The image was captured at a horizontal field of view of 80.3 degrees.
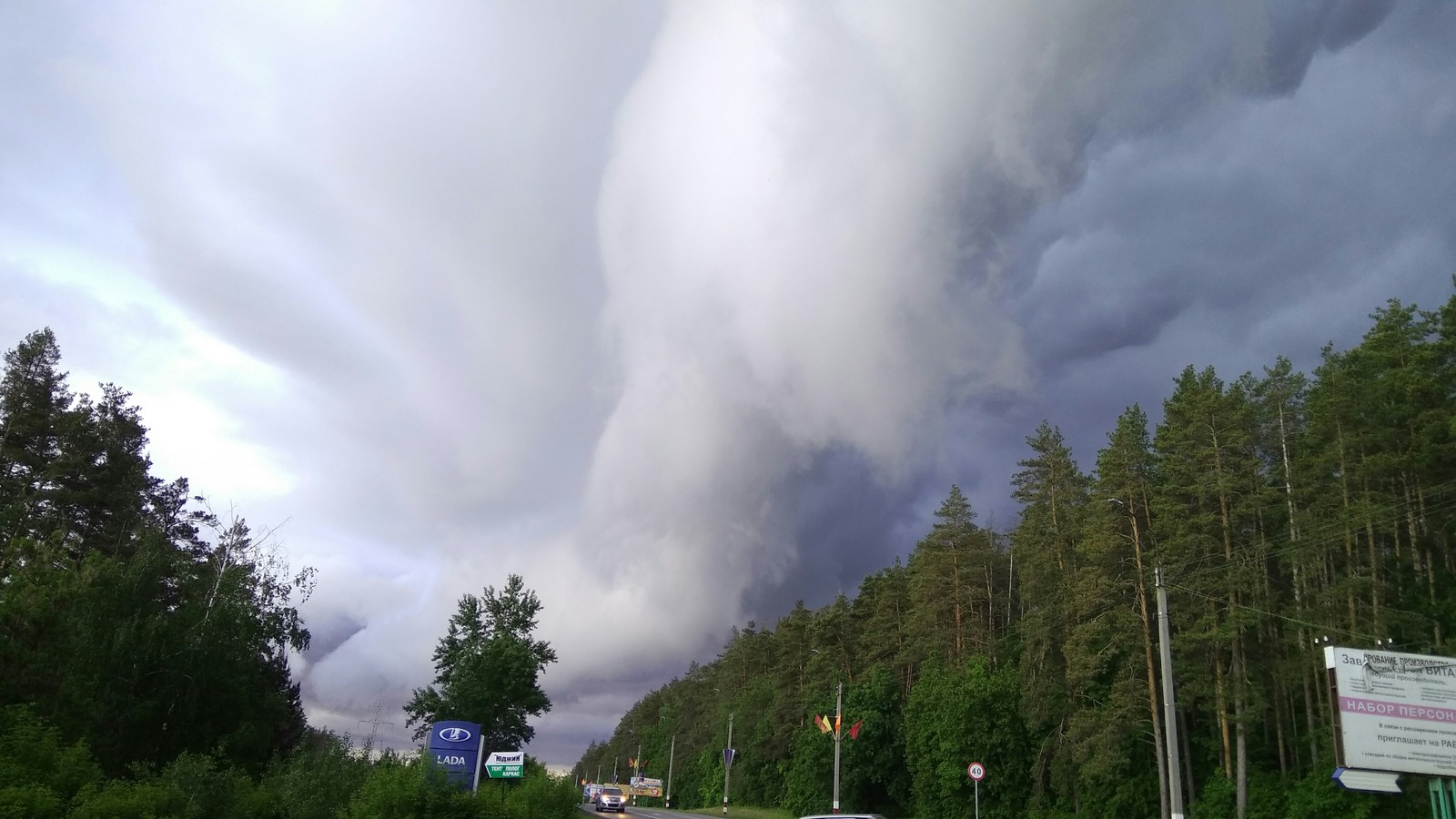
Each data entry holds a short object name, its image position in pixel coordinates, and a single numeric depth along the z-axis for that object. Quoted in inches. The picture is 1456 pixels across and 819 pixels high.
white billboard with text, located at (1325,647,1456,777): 1105.4
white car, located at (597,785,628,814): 2502.5
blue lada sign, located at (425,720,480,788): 1258.6
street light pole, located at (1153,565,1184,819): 880.9
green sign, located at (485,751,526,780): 1178.0
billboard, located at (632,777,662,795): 3425.2
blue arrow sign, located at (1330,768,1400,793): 1095.6
